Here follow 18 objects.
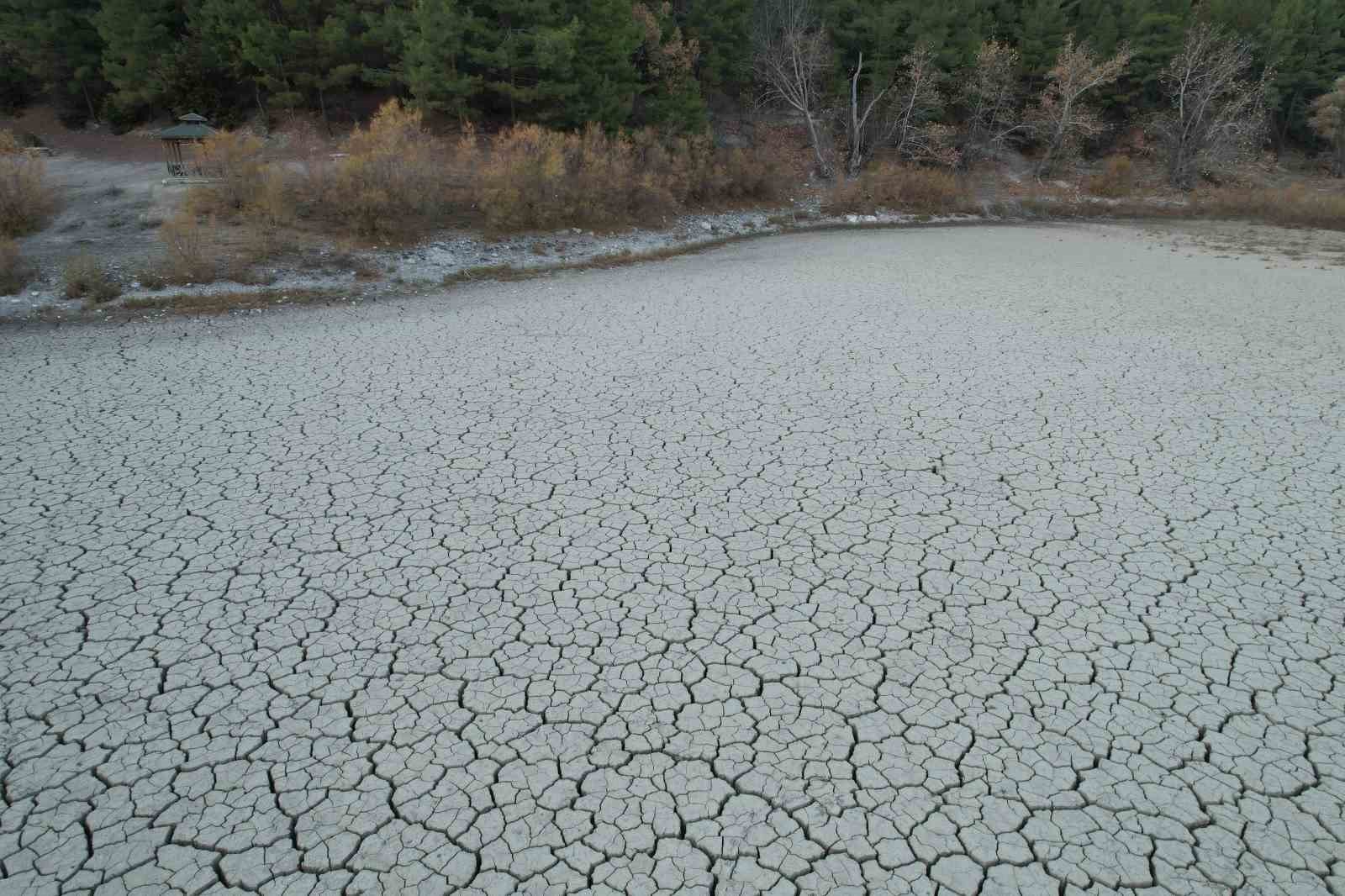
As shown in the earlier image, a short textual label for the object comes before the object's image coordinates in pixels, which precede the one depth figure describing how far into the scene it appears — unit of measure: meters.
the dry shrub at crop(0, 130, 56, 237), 11.60
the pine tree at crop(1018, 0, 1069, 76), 28.50
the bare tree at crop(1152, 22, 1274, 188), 25.86
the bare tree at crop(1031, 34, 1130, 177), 25.27
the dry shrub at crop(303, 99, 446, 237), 12.84
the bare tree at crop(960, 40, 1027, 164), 26.06
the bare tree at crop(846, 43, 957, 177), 24.89
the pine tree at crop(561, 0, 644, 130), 20.33
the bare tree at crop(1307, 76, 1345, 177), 28.47
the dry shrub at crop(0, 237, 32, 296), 9.48
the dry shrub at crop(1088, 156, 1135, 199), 25.52
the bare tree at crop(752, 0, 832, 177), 24.72
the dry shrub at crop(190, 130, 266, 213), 13.41
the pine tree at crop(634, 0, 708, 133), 22.02
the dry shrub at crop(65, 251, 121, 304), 9.52
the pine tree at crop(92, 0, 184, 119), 22.44
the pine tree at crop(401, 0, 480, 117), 19.12
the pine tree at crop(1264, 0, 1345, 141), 30.77
